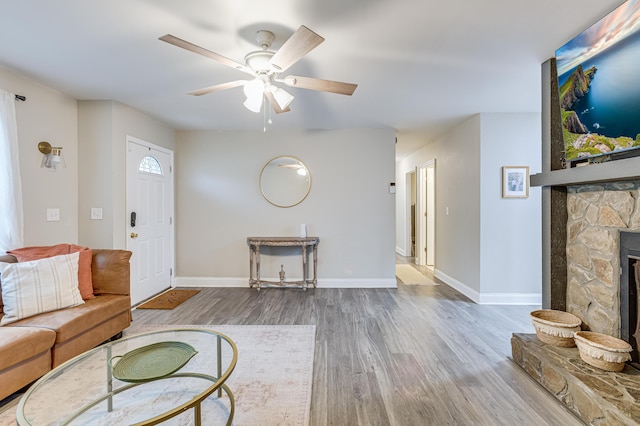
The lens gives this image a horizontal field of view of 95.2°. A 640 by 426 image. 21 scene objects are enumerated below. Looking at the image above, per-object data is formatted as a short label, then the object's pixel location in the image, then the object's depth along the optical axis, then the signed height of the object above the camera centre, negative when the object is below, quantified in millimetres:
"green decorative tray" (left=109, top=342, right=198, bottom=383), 1444 -793
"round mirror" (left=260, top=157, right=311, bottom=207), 4535 +505
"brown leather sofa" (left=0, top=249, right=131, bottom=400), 1744 -812
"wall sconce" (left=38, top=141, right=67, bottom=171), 2902 +577
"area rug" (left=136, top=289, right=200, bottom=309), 3590 -1152
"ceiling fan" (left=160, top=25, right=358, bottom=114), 1768 +962
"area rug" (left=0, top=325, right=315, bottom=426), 1683 -1176
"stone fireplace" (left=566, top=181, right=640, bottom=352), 1880 -306
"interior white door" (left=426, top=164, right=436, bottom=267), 6016 -155
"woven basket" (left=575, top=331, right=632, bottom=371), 1727 -873
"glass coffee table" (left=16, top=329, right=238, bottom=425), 1499 -1130
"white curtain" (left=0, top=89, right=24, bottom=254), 2459 +292
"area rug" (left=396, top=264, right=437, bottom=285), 4699 -1157
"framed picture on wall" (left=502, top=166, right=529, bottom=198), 3623 +345
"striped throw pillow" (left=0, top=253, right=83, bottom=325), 2070 -554
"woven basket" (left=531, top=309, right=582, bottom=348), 2047 -850
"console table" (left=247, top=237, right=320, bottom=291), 4168 -637
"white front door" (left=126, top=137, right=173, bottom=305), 3621 -67
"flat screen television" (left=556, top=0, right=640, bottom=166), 1638 +756
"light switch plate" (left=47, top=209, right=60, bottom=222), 2979 -24
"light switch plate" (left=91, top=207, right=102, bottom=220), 3314 -8
